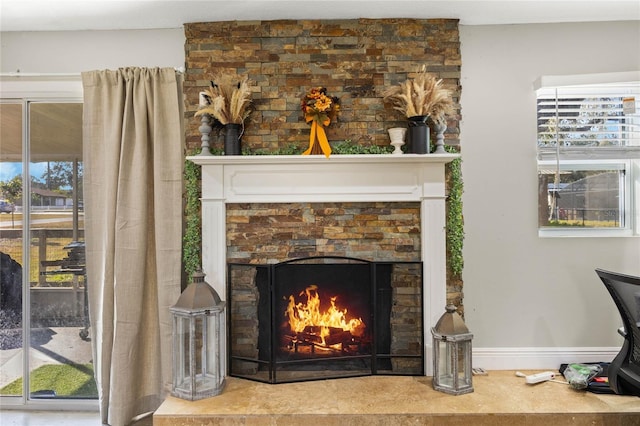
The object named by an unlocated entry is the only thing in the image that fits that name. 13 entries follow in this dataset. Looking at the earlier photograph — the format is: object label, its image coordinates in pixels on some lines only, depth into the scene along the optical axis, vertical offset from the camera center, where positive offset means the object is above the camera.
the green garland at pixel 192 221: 2.43 -0.05
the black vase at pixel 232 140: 2.36 +0.43
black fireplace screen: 2.36 -0.64
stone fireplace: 2.40 +0.13
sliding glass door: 2.62 -0.35
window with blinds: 2.54 +0.34
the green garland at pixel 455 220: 2.42 -0.04
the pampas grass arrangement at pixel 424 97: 2.28 +0.67
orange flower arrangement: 2.29 +0.59
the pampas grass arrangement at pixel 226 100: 2.29 +0.65
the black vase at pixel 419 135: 2.33 +0.46
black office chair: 1.76 -0.56
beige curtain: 2.38 -0.08
